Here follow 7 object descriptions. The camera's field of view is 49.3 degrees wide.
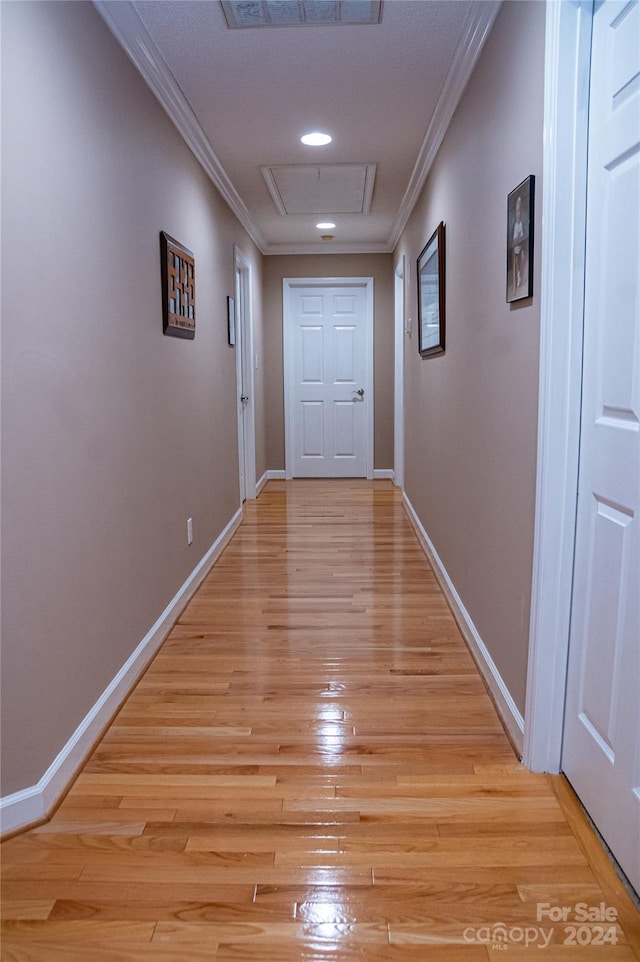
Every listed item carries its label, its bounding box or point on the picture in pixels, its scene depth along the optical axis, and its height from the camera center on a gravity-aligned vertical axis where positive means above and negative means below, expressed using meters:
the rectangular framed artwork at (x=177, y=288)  3.07 +0.42
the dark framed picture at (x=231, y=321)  4.89 +0.40
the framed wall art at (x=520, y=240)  1.95 +0.40
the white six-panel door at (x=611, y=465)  1.49 -0.20
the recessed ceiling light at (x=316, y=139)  3.72 +1.28
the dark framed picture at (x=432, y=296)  3.62 +0.46
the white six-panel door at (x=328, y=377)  7.25 +0.00
